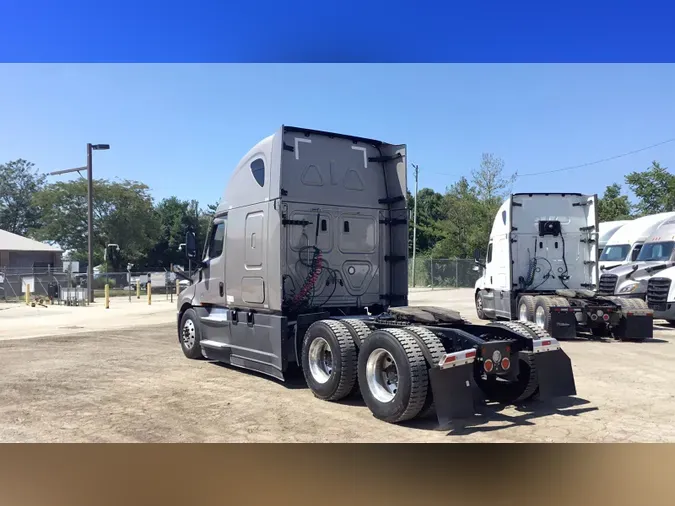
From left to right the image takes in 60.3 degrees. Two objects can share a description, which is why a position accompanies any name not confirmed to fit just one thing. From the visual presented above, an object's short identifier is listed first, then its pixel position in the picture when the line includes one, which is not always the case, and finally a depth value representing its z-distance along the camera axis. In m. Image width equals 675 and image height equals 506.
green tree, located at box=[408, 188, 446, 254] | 52.12
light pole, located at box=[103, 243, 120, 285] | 51.35
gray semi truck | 6.35
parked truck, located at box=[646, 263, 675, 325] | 15.20
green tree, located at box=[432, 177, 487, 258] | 48.69
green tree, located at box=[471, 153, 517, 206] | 50.50
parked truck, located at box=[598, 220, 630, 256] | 23.47
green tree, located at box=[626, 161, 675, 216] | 46.38
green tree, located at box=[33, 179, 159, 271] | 53.75
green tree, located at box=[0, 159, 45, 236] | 71.00
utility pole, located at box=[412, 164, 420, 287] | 43.90
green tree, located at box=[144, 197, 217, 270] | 64.62
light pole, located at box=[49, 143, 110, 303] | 26.97
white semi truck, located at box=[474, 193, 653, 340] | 15.18
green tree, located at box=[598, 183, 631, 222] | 48.34
